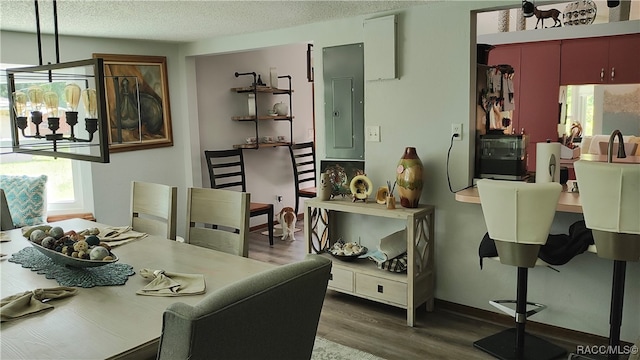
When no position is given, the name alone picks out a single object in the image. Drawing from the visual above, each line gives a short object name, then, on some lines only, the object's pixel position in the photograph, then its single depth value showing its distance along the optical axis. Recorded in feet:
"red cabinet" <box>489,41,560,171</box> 16.90
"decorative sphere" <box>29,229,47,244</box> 6.82
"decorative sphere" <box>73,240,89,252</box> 6.32
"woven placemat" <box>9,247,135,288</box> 6.07
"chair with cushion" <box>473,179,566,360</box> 7.95
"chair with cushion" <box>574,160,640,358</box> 7.45
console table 10.48
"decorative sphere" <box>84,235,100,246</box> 6.76
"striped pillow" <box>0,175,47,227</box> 12.65
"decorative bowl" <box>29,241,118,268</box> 6.06
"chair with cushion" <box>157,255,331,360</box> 3.32
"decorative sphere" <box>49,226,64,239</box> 6.86
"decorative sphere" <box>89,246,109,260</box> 6.20
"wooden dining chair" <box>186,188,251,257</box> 7.80
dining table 4.41
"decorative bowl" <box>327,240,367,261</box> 11.57
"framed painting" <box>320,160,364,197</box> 12.32
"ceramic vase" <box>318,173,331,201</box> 11.93
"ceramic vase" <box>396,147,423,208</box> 10.66
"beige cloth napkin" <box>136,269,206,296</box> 5.68
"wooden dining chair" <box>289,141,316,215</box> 19.04
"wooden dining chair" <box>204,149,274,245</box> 16.65
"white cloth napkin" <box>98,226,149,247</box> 8.01
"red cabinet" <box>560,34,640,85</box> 15.34
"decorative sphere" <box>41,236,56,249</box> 6.59
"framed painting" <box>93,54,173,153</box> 14.64
